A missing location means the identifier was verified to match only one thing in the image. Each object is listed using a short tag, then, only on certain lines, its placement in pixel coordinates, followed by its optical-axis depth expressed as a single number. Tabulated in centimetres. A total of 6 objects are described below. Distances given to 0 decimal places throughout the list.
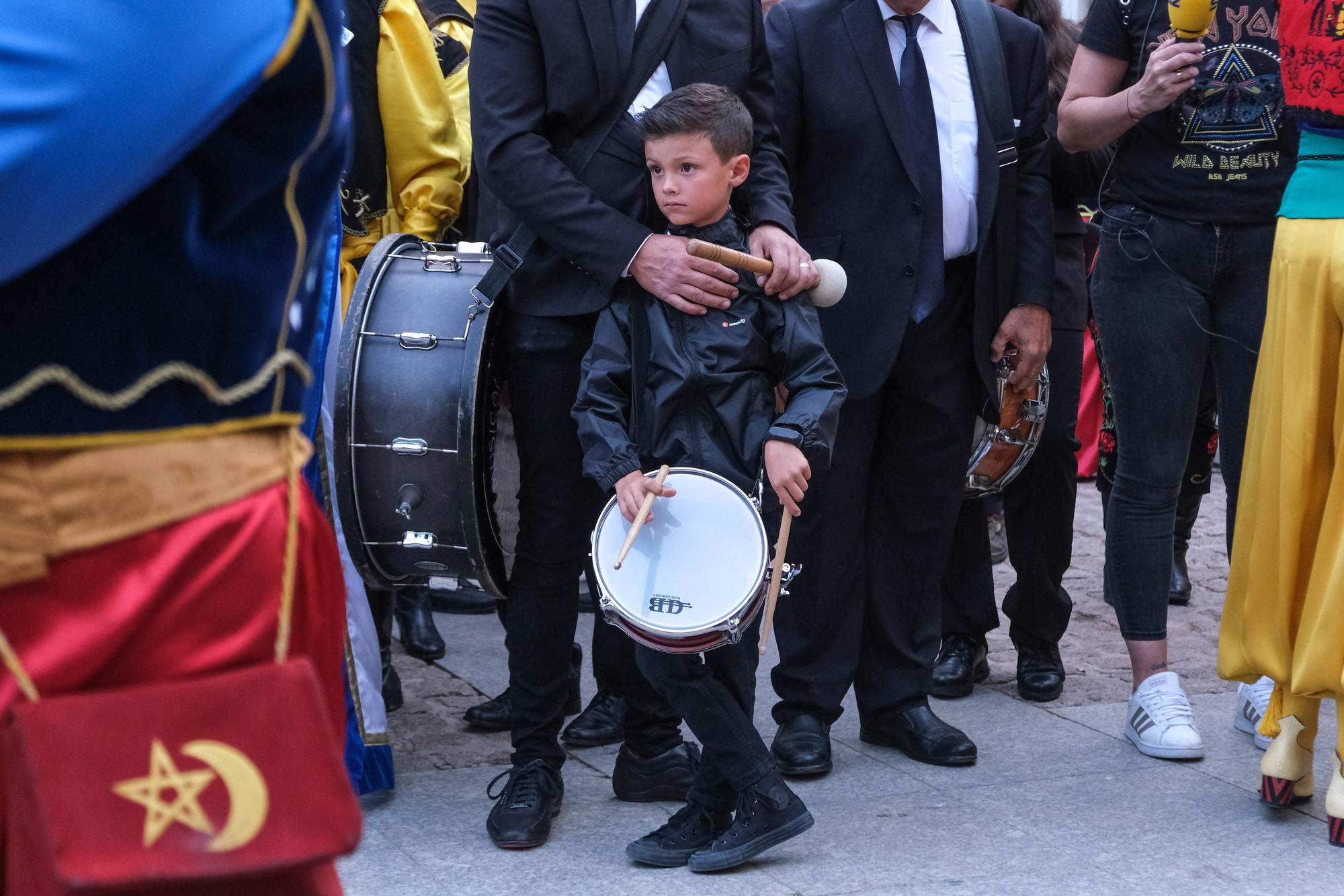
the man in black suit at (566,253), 643
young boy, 616
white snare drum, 580
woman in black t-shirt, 741
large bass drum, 655
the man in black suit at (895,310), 758
